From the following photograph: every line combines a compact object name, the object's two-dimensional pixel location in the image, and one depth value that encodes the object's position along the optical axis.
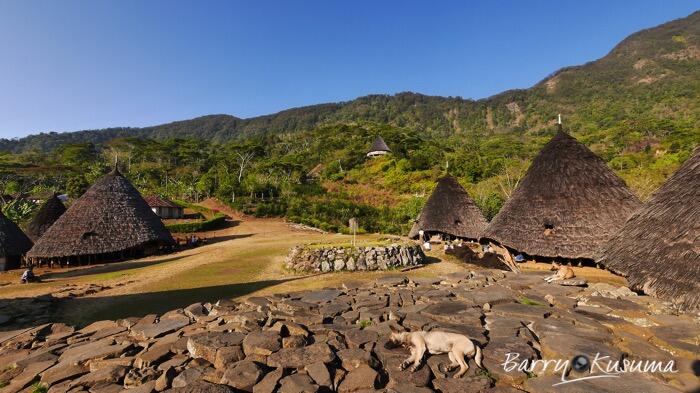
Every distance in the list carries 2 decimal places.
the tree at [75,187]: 43.75
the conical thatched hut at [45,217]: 24.02
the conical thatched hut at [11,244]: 17.50
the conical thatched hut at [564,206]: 10.88
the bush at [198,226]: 30.39
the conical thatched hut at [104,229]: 17.98
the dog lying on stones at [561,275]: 8.93
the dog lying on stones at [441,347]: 4.29
